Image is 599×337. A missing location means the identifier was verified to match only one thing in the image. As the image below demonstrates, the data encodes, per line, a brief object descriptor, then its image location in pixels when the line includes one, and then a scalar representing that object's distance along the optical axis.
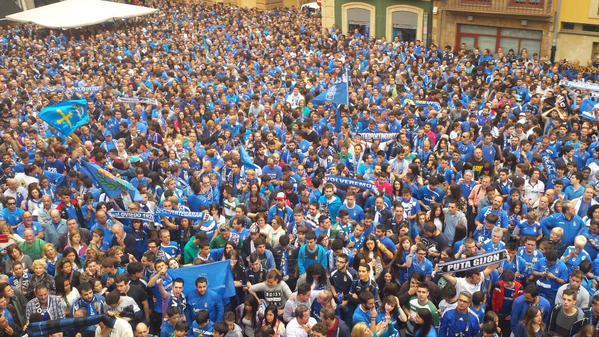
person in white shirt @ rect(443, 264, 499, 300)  7.02
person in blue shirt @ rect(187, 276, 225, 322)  7.22
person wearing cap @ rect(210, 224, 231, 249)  8.59
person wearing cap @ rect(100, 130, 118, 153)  12.87
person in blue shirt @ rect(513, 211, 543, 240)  8.47
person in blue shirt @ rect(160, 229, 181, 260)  8.32
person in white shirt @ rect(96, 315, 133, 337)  6.61
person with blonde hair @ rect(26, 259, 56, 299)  7.59
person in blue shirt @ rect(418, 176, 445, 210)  9.80
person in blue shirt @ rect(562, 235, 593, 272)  7.48
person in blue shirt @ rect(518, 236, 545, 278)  7.51
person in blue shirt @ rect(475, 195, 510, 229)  8.63
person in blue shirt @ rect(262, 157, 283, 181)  10.99
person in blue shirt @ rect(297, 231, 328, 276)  7.88
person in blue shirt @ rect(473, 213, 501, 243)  8.24
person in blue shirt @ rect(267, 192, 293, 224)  9.38
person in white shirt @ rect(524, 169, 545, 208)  9.60
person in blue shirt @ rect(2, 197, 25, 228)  9.67
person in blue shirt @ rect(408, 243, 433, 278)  7.59
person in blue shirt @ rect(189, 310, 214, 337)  6.72
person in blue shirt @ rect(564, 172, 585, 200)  9.30
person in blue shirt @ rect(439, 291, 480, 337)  6.56
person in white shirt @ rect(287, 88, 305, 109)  16.14
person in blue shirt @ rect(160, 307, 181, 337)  6.88
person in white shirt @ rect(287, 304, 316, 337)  6.47
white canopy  27.41
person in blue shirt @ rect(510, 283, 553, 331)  6.71
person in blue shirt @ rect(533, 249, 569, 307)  7.33
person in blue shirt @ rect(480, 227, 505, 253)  7.81
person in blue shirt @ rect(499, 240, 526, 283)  7.50
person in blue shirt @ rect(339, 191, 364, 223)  9.26
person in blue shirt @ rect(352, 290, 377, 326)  6.53
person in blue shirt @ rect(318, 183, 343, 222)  9.63
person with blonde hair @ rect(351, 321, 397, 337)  6.14
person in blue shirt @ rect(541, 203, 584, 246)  8.38
